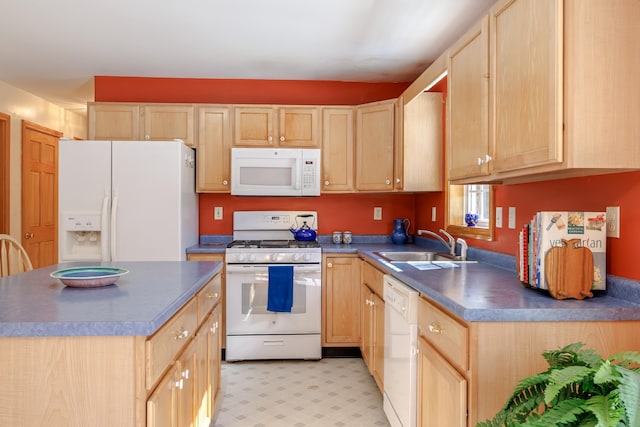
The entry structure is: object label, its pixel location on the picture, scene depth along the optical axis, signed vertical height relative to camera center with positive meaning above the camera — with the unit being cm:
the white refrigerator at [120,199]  321 +7
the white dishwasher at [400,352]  198 -70
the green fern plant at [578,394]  85 -39
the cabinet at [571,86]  141 +42
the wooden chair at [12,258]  250 -29
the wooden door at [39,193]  477 +18
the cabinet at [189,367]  132 -60
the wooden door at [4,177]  441 +31
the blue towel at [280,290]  338 -62
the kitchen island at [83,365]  120 -44
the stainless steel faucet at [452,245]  289 -23
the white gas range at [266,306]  345 -76
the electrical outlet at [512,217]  237 -3
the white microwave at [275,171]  367 +32
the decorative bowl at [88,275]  169 -28
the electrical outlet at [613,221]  161 -3
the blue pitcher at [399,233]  393 -20
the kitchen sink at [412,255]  312 -33
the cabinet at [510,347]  142 -44
